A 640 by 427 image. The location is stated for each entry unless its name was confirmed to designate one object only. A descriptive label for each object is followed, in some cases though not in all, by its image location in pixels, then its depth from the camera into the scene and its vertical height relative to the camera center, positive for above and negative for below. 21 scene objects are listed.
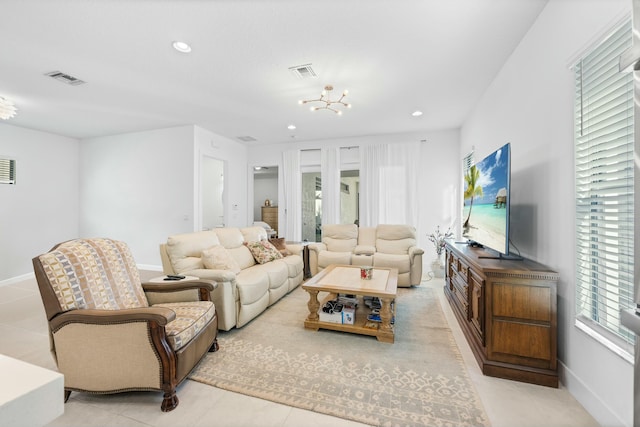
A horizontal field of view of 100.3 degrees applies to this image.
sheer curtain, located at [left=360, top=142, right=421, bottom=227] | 5.41 +0.60
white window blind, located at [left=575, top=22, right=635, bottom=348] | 1.43 +0.15
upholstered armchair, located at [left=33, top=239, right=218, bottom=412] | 1.61 -0.78
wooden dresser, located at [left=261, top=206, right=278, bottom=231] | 7.38 -0.10
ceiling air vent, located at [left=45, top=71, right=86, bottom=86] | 3.01 +1.54
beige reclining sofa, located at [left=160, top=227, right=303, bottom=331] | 2.54 -0.72
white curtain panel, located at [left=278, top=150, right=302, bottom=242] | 6.22 +0.44
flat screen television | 2.22 +0.12
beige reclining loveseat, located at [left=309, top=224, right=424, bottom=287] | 4.19 -0.64
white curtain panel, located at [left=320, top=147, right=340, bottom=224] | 5.91 +0.58
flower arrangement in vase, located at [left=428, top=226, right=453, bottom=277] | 4.82 -0.67
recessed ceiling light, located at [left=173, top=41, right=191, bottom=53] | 2.47 +1.55
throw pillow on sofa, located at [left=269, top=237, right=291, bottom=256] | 4.27 -0.55
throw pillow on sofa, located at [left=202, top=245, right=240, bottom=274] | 2.85 -0.53
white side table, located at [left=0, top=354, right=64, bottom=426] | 0.42 -0.31
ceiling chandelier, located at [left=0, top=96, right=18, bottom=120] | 2.70 +1.04
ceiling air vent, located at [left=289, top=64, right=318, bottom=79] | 2.89 +1.58
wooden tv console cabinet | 1.84 -0.77
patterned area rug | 1.65 -1.21
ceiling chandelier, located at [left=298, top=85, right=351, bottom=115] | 3.44 +1.60
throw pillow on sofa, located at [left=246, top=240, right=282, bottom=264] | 3.76 -0.57
